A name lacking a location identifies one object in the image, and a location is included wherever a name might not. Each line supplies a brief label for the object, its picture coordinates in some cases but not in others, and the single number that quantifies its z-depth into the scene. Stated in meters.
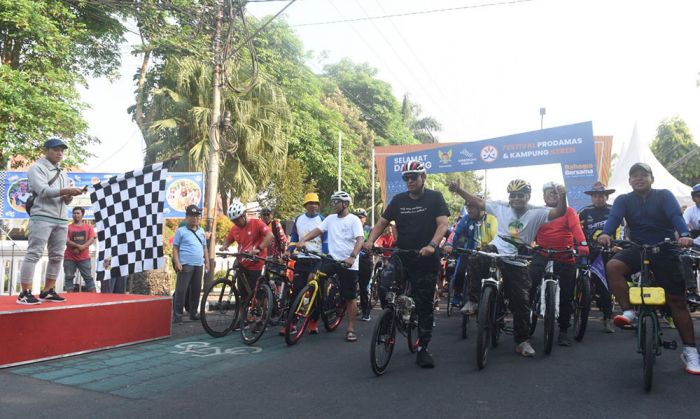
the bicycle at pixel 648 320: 4.33
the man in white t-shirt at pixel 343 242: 7.02
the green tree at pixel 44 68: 17.16
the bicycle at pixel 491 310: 5.06
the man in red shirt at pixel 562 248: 6.32
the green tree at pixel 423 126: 57.78
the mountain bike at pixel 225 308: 6.99
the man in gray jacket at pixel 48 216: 5.62
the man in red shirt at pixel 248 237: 7.52
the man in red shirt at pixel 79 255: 9.02
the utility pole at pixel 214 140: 11.58
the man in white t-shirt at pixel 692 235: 5.03
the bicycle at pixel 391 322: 4.90
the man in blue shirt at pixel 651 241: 4.80
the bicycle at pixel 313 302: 6.42
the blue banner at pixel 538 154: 14.90
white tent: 15.80
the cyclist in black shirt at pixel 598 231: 7.59
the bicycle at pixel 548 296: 5.70
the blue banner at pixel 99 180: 12.91
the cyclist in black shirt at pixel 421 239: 5.30
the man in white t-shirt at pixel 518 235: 5.61
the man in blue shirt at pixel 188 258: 8.17
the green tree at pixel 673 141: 39.91
